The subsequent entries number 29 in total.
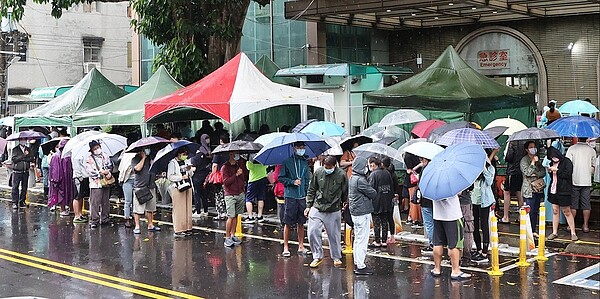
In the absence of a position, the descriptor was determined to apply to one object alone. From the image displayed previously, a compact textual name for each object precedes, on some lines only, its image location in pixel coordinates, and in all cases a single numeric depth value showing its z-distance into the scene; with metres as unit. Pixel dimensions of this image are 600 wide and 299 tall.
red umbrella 14.38
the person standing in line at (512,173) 13.53
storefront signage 24.09
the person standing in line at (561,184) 12.21
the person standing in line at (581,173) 12.30
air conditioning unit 39.34
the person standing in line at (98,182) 14.66
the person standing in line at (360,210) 10.30
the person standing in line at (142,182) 14.05
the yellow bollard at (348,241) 11.81
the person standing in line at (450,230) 9.66
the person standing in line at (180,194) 13.67
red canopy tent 15.27
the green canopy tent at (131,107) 17.86
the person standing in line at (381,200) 11.59
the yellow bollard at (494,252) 10.03
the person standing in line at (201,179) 15.90
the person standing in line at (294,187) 11.61
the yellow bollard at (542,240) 10.80
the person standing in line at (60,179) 16.41
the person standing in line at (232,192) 12.51
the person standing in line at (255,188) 14.44
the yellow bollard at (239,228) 13.54
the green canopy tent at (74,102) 20.06
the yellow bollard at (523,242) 10.38
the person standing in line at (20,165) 17.41
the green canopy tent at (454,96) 15.62
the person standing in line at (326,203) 10.59
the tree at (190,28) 20.02
